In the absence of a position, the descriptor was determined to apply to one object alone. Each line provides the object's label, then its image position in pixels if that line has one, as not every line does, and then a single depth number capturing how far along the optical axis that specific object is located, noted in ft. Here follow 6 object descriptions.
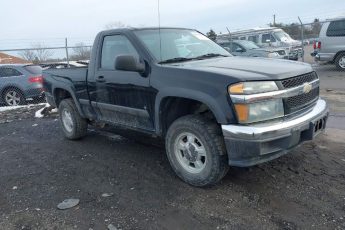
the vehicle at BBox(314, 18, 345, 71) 47.19
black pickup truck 12.36
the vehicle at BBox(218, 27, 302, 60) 61.11
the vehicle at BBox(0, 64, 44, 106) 40.52
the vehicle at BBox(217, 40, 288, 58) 54.26
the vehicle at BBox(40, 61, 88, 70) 35.78
